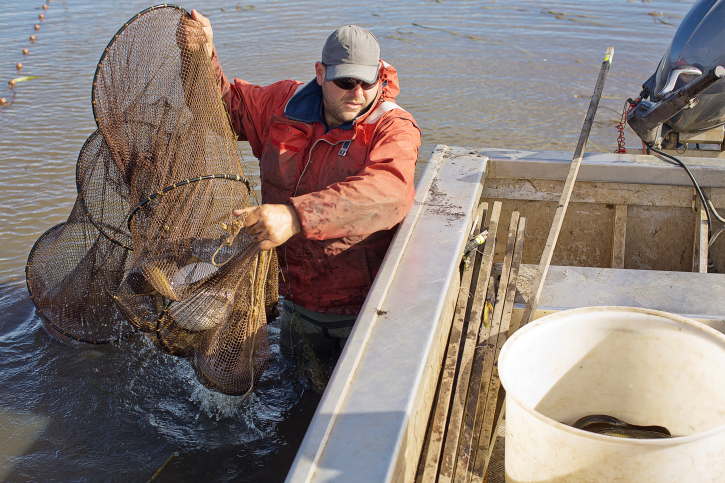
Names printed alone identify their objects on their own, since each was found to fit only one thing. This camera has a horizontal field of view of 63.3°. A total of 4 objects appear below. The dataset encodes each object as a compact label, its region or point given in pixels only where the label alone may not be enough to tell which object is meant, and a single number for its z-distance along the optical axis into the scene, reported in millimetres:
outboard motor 3893
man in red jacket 2709
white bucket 1761
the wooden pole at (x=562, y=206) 2703
